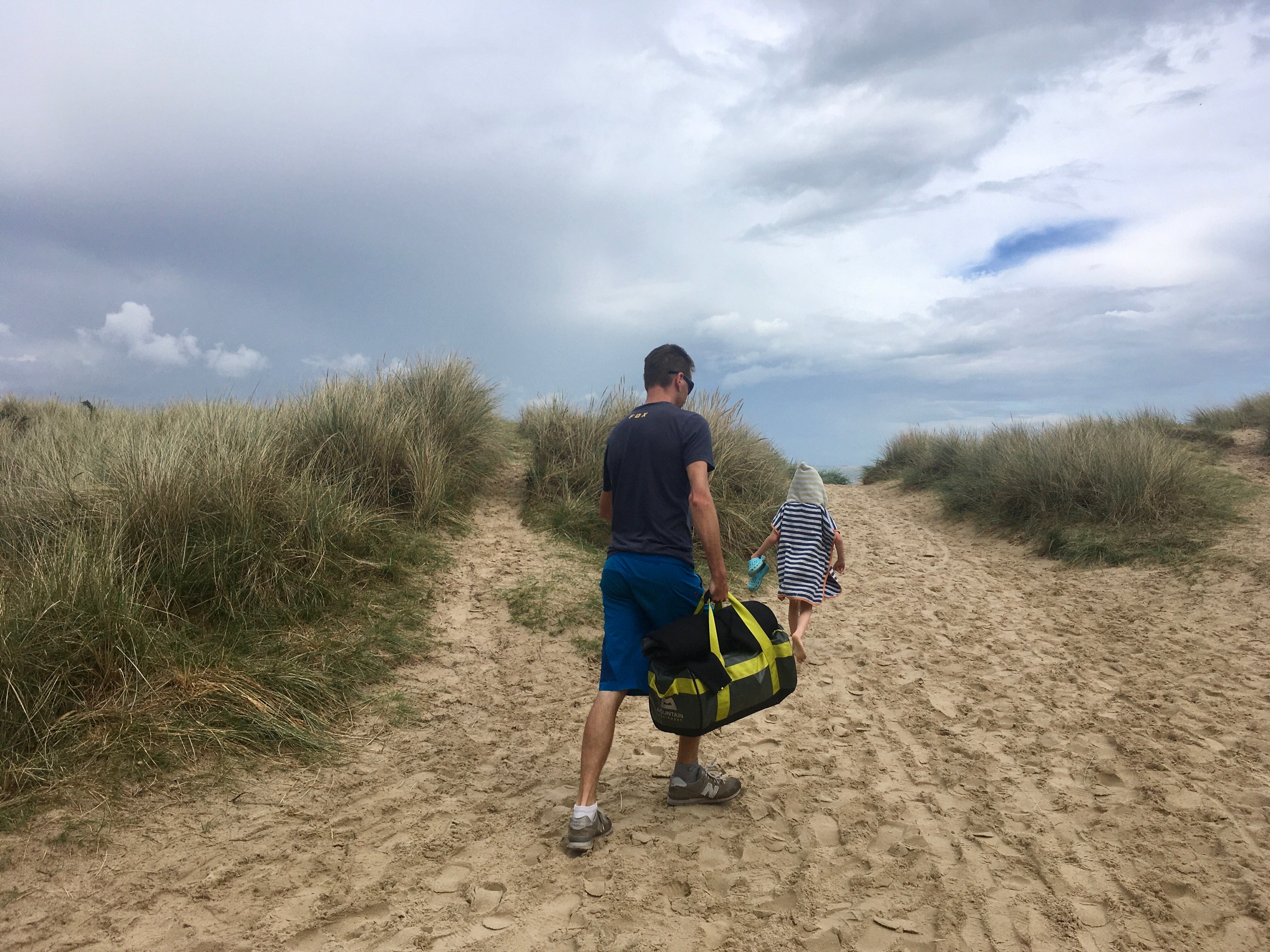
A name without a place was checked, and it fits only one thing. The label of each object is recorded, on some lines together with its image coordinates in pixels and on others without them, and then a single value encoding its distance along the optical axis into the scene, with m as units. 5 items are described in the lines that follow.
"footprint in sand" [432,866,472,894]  3.25
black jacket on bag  3.28
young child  6.04
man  3.47
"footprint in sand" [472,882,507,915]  3.09
